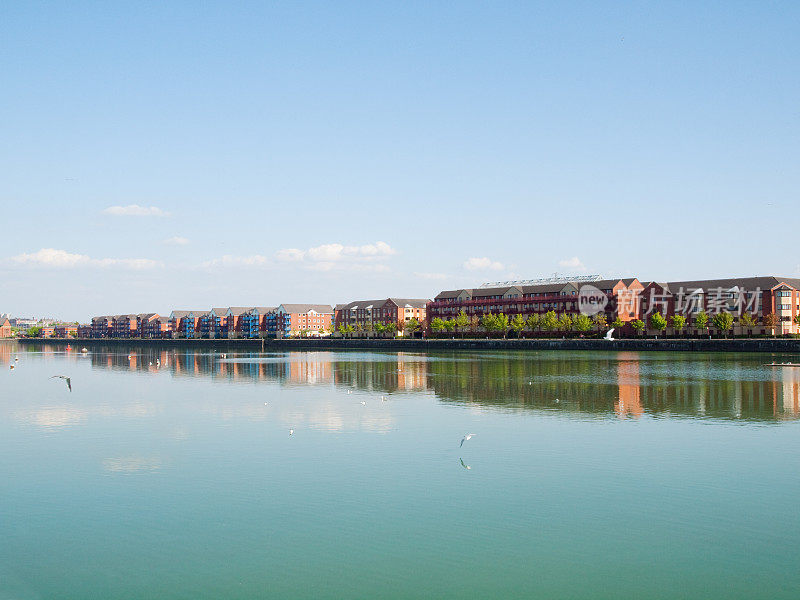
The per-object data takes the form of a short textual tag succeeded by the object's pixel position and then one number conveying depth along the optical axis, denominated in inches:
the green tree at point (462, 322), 7197.3
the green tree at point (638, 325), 5915.4
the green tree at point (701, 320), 5551.2
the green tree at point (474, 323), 7194.9
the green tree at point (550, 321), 6269.7
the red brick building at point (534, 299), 6205.7
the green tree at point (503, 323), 6692.9
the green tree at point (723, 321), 5388.8
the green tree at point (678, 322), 5689.0
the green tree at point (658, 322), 5733.3
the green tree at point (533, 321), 6461.6
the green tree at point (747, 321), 5452.8
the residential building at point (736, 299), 5536.4
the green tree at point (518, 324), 6574.8
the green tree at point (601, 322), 6097.4
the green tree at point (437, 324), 7332.7
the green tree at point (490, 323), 6754.9
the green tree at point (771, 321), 5374.0
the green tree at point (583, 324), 6060.0
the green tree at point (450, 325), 7298.2
